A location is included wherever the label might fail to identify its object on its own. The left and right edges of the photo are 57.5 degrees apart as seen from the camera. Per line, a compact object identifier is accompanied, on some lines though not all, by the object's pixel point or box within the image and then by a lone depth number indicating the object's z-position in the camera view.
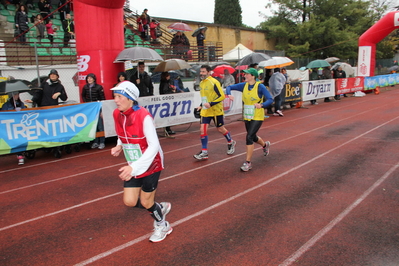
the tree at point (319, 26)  38.06
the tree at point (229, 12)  46.12
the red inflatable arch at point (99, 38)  10.78
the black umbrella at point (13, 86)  8.58
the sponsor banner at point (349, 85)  22.48
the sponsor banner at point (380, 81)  26.02
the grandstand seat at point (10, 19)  19.42
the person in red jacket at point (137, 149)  4.07
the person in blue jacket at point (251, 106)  7.48
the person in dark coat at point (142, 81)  11.55
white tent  23.12
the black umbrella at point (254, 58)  14.29
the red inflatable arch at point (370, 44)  25.19
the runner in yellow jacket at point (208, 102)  8.46
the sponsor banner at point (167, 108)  10.52
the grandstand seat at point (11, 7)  19.88
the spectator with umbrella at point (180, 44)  22.25
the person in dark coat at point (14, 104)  9.18
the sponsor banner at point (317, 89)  19.58
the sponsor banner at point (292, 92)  17.84
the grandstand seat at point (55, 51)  17.28
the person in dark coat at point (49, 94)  9.82
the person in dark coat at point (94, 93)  10.34
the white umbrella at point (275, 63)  14.93
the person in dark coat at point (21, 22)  16.73
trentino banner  8.56
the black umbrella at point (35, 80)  13.46
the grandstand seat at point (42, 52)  17.01
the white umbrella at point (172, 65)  12.38
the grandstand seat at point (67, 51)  17.83
